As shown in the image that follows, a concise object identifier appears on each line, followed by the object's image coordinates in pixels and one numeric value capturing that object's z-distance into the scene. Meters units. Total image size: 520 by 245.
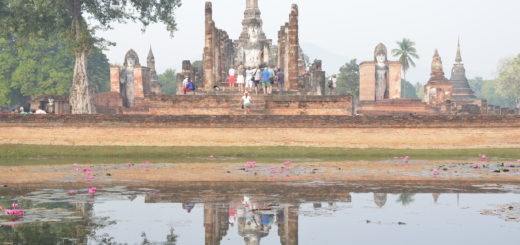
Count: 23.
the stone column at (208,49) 31.31
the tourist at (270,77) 27.84
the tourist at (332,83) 30.99
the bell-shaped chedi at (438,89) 48.02
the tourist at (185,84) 30.44
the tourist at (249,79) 28.62
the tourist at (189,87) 30.48
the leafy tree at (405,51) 85.31
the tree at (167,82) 97.19
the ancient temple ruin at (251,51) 31.06
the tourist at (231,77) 30.48
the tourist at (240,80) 29.38
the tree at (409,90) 129.44
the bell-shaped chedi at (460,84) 61.96
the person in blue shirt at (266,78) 27.19
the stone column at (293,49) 30.64
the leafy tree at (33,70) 56.62
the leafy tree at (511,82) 88.46
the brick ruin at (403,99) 41.69
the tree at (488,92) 115.71
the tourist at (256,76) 28.22
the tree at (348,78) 82.19
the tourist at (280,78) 30.48
